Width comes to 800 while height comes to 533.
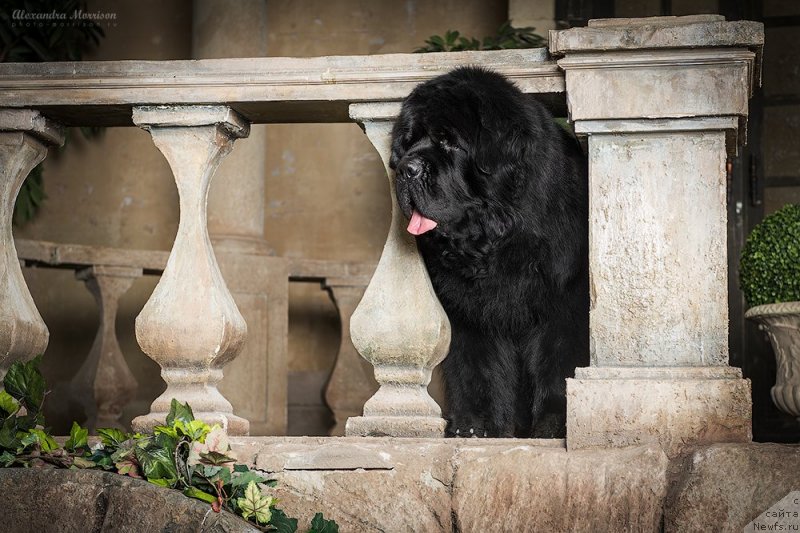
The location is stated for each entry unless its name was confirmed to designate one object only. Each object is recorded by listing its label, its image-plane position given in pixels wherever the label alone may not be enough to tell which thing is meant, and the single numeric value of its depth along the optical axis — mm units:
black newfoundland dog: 5043
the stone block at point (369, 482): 4543
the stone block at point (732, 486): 3961
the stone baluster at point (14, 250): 5238
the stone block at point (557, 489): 4234
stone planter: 8125
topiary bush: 8047
